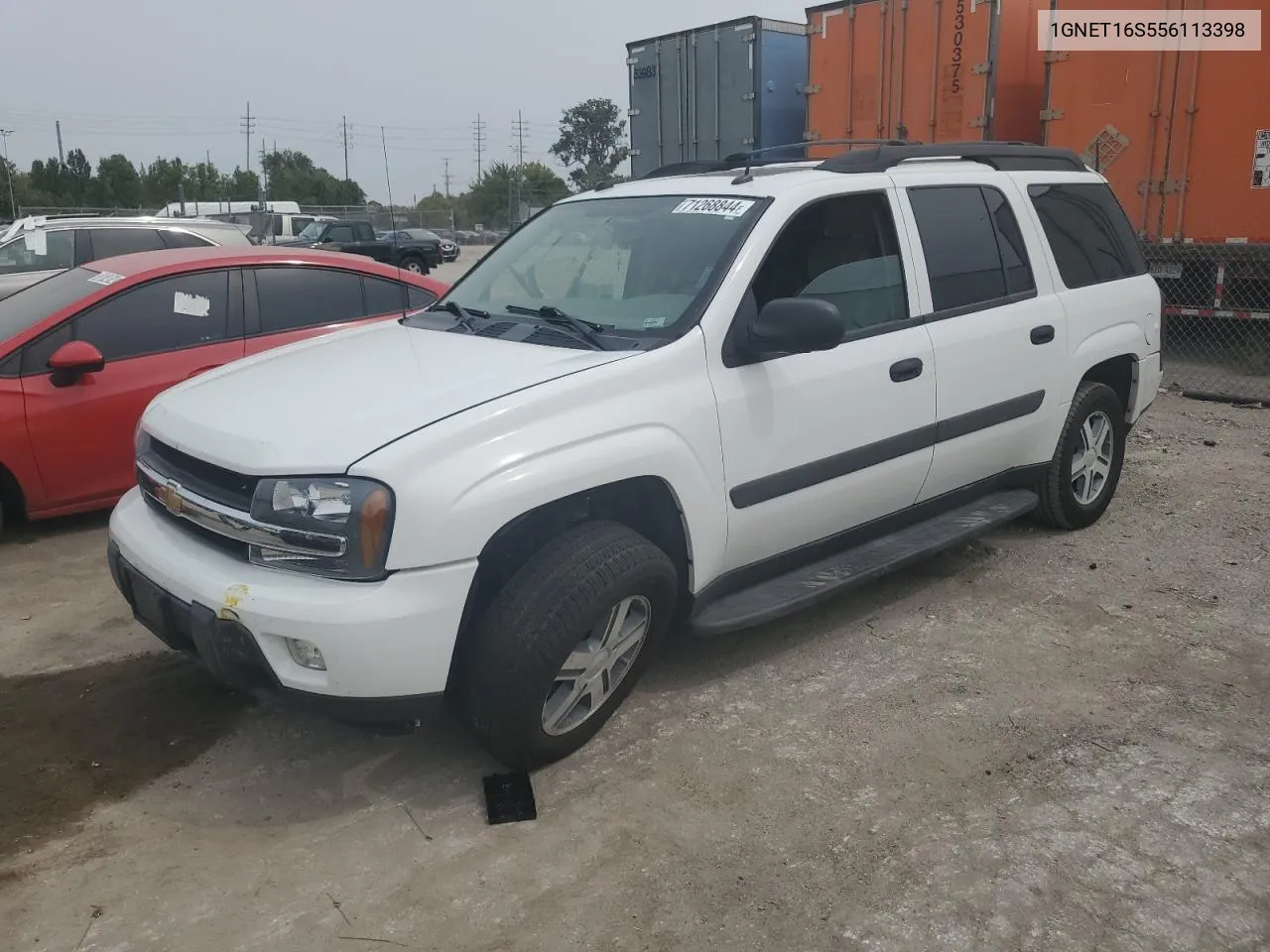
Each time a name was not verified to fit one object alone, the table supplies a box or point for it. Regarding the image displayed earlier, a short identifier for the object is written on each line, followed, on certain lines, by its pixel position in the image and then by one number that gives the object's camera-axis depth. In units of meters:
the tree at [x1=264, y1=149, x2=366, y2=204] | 68.44
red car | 5.23
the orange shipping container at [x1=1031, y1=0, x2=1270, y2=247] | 8.88
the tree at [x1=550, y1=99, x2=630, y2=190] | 91.19
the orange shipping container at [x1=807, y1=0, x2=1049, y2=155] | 10.72
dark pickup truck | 23.91
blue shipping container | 13.32
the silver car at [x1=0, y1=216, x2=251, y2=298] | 11.27
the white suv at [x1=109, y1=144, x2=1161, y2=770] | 2.84
